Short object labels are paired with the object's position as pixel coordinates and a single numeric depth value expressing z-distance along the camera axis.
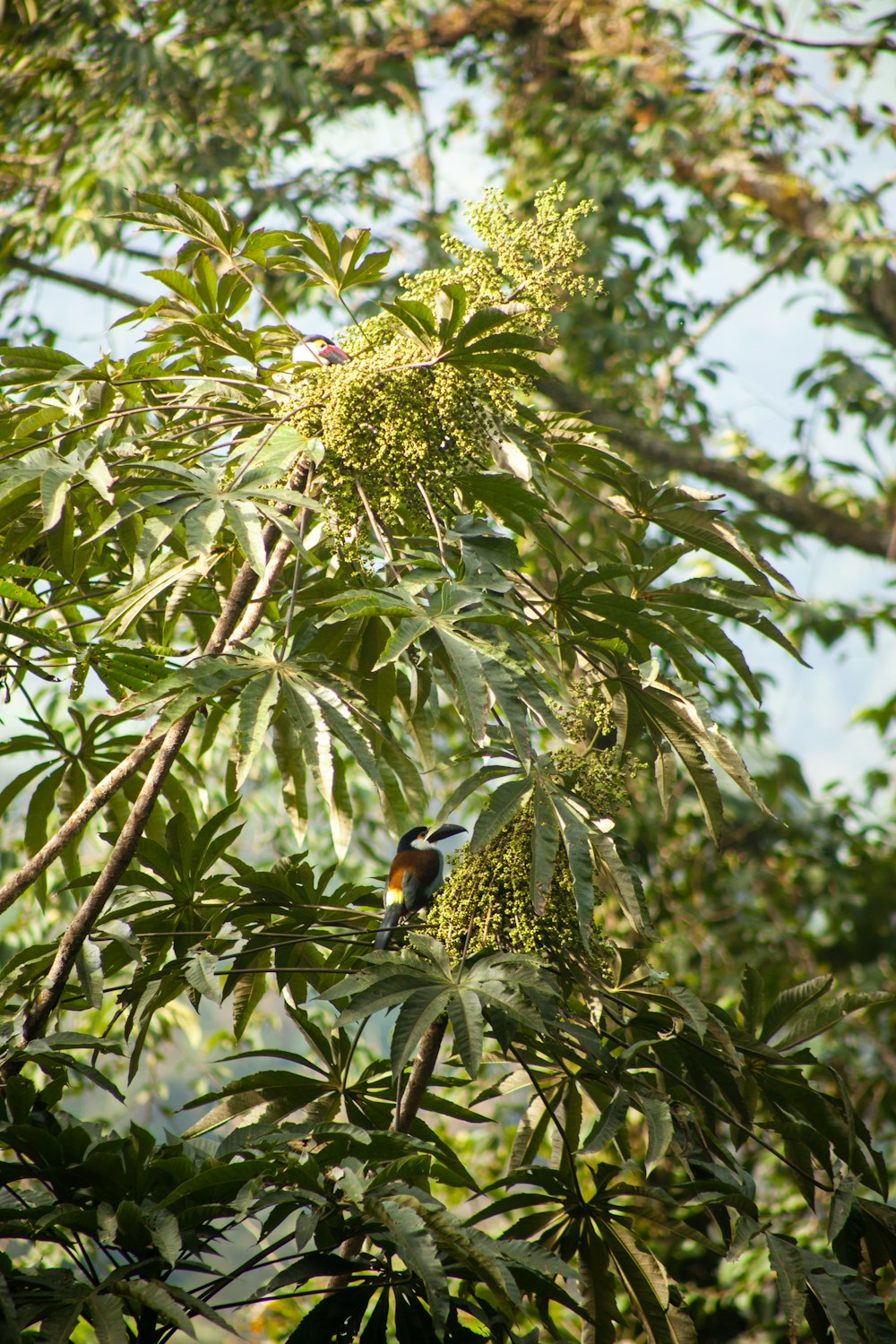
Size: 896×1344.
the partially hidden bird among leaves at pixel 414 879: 27.86
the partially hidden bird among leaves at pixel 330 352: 28.13
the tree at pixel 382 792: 27.29
